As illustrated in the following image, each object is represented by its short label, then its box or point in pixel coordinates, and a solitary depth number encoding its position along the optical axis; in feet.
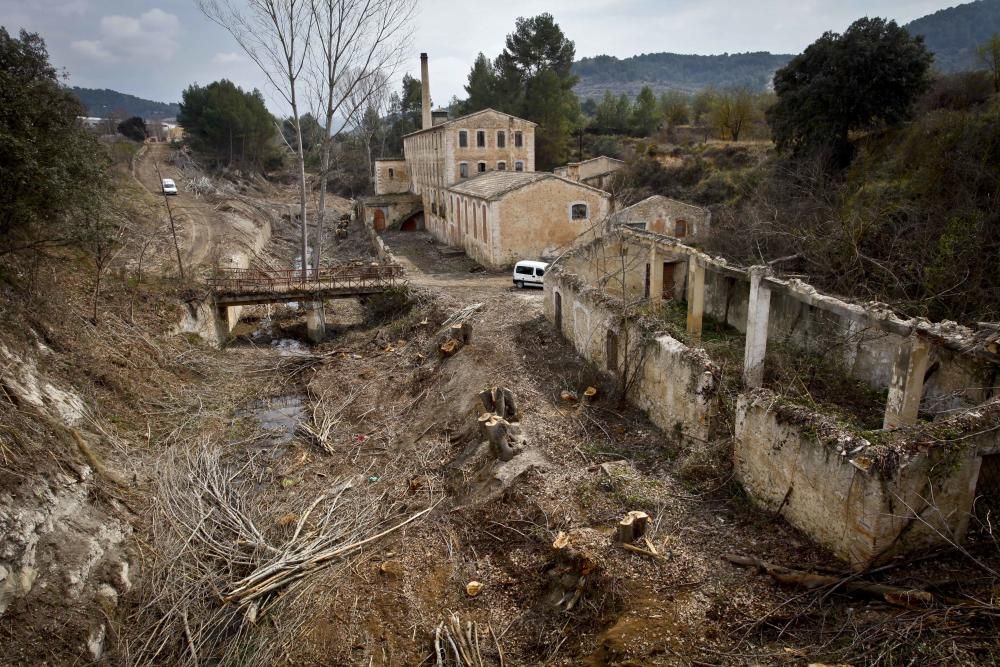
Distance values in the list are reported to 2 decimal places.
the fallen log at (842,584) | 23.67
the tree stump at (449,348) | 62.07
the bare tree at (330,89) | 87.62
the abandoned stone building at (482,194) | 97.71
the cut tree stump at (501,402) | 46.93
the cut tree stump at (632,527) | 30.71
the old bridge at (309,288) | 79.05
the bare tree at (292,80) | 84.43
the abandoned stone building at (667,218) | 96.63
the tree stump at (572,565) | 29.43
